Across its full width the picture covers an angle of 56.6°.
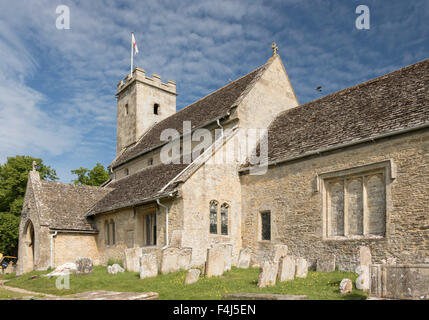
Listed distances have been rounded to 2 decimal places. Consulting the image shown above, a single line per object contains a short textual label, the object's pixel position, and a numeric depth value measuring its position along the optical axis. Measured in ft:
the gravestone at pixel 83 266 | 56.34
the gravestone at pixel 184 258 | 51.75
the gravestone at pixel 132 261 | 55.93
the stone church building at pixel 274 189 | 47.19
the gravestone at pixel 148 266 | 48.39
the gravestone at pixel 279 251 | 51.45
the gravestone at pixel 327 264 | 49.60
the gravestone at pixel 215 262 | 45.70
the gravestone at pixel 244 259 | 56.29
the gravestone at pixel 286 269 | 41.42
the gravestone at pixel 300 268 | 44.37
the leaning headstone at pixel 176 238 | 56.18
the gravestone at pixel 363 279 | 35.70
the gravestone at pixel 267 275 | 38.75
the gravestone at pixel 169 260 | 50.47
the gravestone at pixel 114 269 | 56.47
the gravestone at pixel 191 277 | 41.50
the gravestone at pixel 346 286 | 35.14
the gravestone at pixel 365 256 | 43.88
